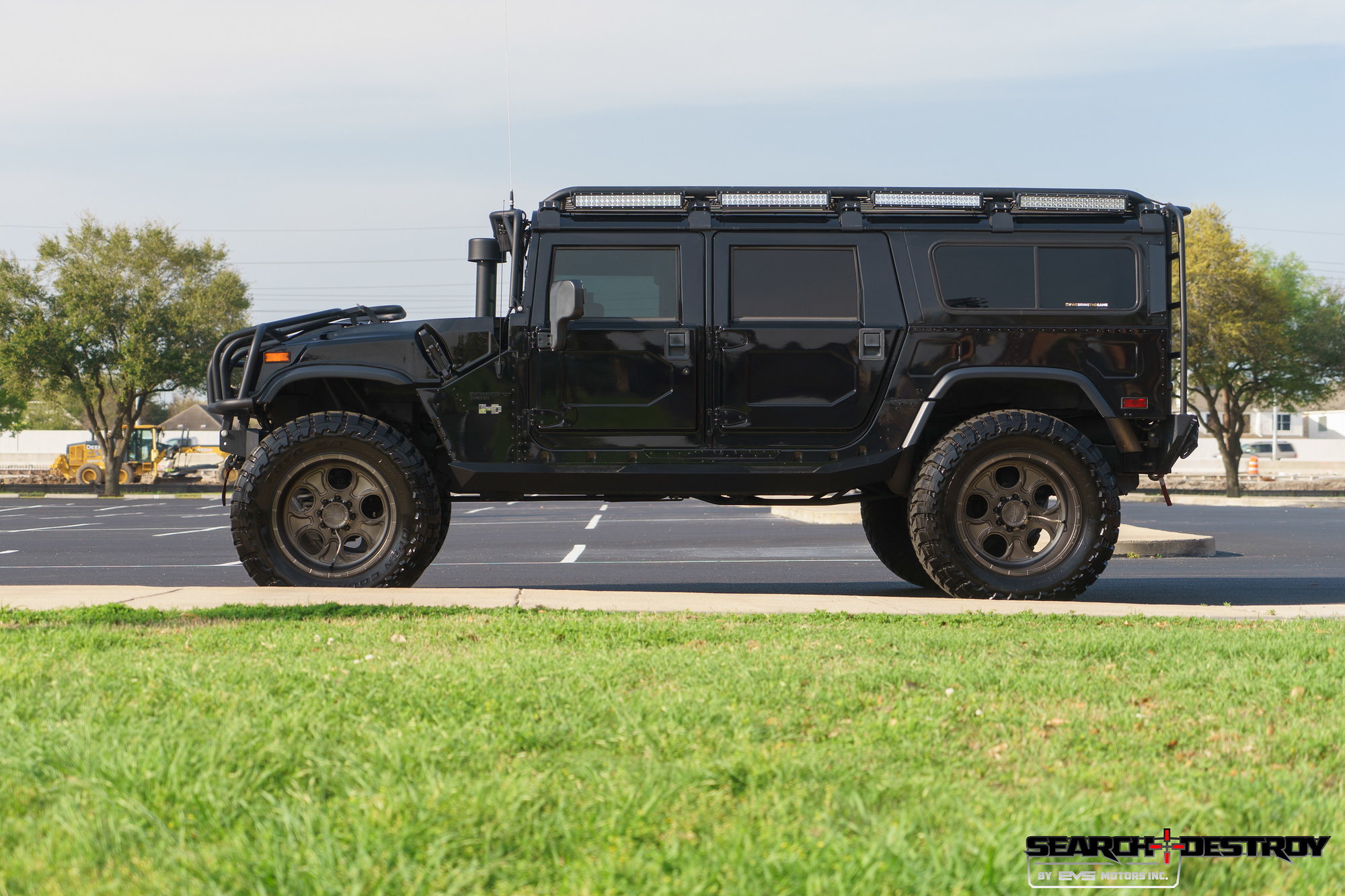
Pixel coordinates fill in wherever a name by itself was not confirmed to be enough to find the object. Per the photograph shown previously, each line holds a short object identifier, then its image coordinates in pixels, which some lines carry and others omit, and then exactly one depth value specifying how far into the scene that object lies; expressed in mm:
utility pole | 67562
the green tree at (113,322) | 41781
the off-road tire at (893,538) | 9117
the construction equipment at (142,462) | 49969
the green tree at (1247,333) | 35938
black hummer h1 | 7441
